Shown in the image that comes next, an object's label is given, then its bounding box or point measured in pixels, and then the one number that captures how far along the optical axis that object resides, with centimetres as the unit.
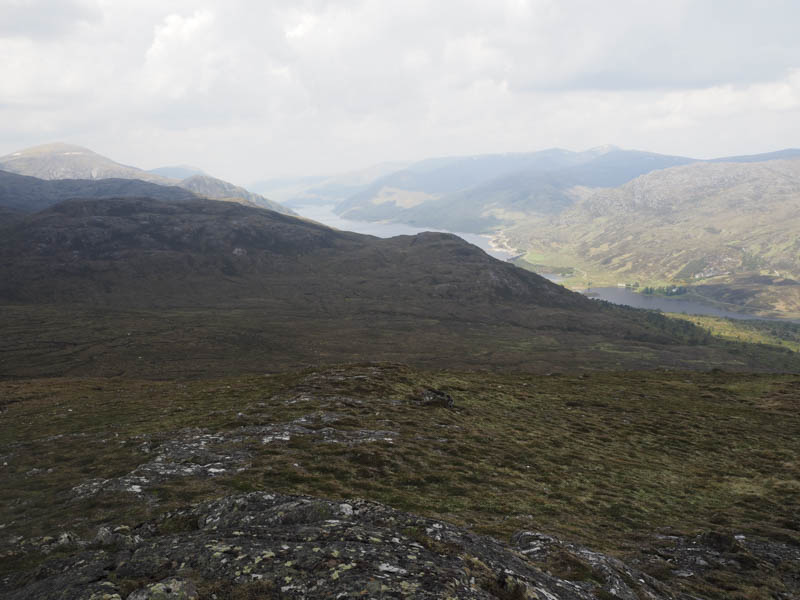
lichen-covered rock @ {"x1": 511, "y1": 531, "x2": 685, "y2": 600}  1373
